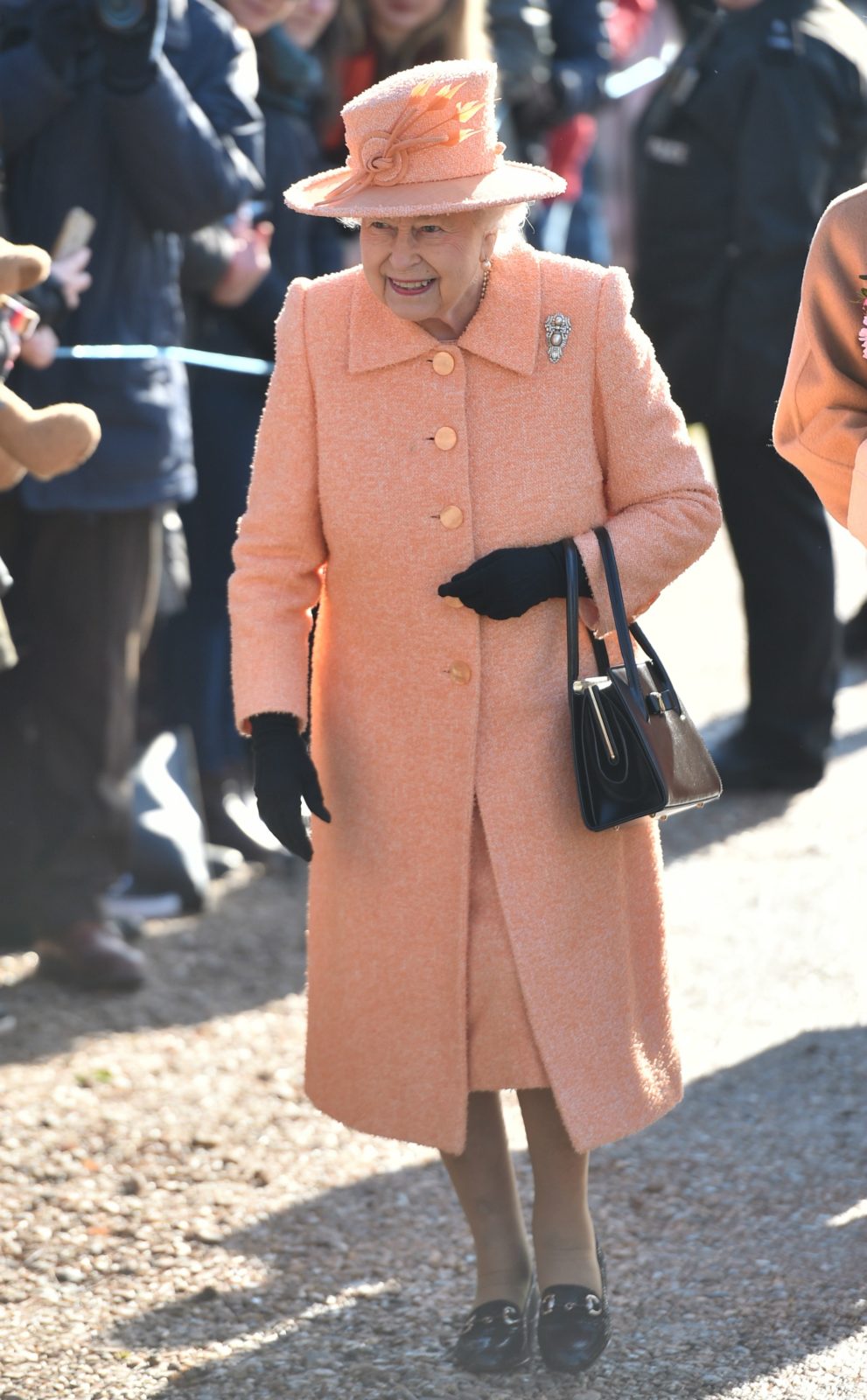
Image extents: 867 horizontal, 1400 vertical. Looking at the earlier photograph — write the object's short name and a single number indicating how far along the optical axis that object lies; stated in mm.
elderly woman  6355
